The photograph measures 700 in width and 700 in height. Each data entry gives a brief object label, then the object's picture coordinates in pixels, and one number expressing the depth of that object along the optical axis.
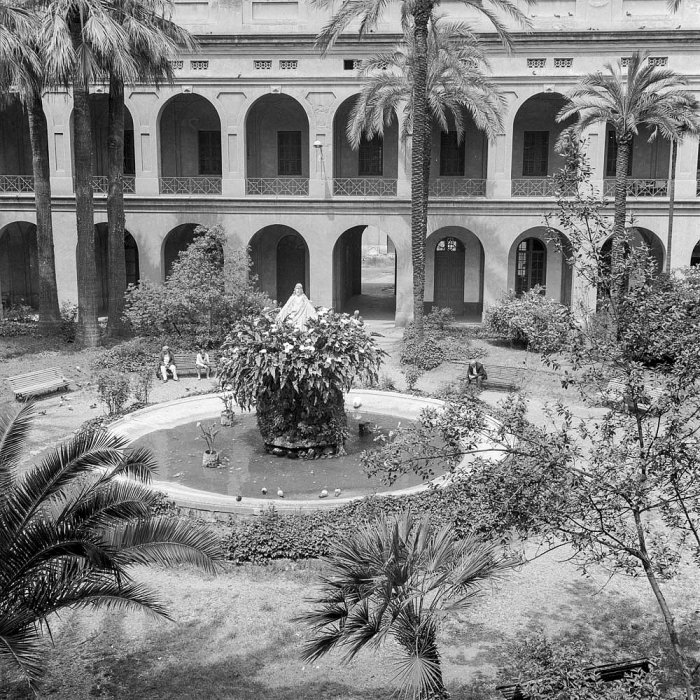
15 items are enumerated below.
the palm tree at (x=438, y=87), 24.02
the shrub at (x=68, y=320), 23.98
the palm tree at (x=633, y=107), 22.06
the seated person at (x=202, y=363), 20.56
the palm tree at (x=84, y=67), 20.00
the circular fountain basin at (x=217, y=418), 11.08
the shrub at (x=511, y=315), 23.20
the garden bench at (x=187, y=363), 20.70
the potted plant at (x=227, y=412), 15.20
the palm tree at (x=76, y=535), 6.22
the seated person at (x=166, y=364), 20.20
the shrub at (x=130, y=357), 20.95
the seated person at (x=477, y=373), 18.98
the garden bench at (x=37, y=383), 18.00
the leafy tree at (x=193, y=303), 22.42
